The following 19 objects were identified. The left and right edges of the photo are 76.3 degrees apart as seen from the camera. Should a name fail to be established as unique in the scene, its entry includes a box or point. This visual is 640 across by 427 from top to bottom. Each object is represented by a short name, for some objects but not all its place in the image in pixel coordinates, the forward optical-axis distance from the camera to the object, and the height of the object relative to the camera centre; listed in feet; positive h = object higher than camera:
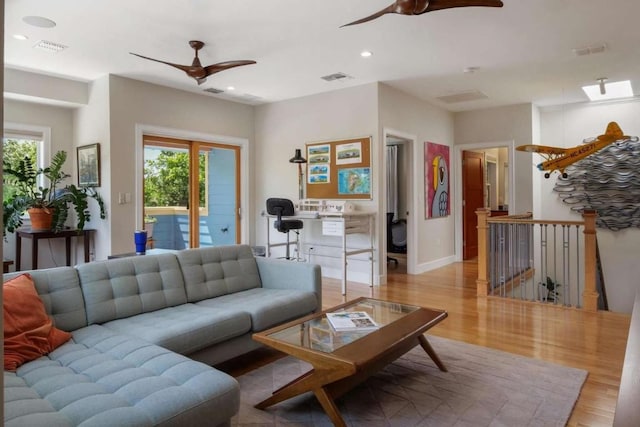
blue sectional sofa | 5.10 -2.33
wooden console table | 15.89 -1.01
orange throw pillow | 6.46 -1.95
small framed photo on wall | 17.12 +2.00
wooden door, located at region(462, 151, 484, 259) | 24.71 +0.63
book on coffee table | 7.84 -2.26
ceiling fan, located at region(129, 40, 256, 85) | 13.12 +4.65
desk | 16.78 -0.70
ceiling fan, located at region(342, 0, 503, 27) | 8.84 +4.48
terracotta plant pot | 16.08 -0.24
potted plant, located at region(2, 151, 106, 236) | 15.96 +0.56
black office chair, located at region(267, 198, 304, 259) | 18.22 -0.11
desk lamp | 20.84 +1.40
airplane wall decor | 14.11 +2.06
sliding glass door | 18.88 +0.88
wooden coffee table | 6.37 -2.31
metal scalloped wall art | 20.42 +1.11
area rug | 7.14 -3.67
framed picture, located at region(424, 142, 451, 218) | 21.72 +1.54
